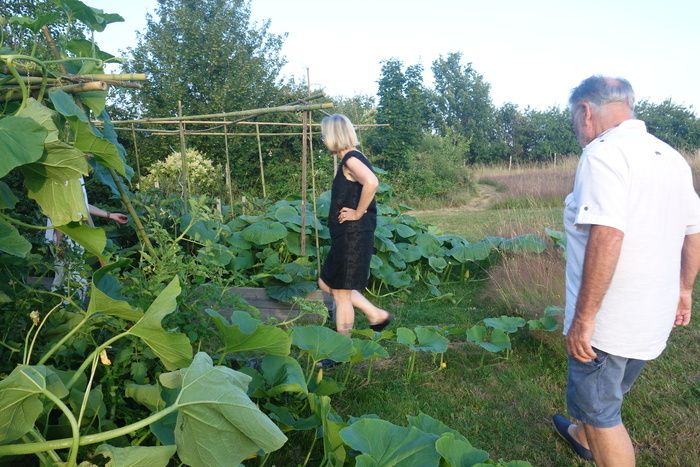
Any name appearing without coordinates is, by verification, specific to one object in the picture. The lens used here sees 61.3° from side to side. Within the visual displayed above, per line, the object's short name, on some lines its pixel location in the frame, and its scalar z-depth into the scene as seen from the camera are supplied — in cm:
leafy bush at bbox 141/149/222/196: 929
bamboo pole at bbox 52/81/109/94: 146
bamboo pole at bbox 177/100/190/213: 510
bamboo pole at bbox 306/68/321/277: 478
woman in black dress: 364
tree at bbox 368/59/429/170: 1573
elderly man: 189
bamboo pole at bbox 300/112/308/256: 476
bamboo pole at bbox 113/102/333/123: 418
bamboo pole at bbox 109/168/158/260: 186
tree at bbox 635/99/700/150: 2678
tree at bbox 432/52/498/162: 3036
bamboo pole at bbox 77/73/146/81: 147
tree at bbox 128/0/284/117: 1580
